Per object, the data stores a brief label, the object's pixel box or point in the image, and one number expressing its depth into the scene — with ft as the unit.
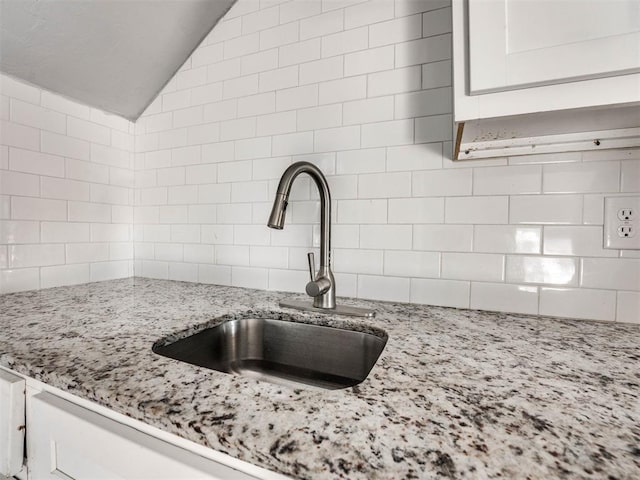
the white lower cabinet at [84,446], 1.36
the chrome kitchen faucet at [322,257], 3.01
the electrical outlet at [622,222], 2.71
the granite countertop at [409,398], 1.10
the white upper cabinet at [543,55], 1.86
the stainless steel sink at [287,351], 2.76
